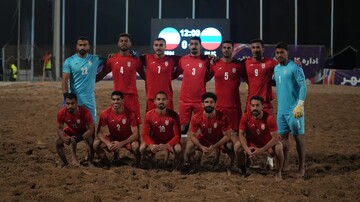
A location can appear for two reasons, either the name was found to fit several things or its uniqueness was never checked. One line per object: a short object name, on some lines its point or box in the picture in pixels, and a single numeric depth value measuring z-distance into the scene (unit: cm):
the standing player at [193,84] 809
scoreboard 2555
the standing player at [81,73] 827
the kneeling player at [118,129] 766
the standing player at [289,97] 741
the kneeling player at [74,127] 766
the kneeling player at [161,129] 759
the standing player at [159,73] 817
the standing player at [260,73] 768
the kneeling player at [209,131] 742
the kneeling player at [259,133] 708
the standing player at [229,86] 788
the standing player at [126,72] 832
